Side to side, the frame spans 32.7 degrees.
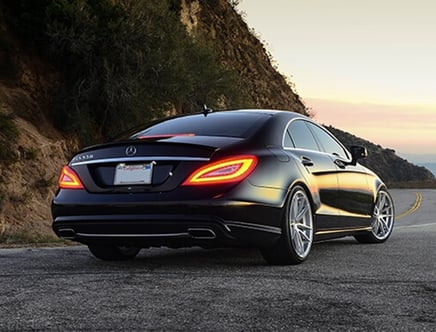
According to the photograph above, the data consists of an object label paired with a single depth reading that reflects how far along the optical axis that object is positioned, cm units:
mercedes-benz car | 609
